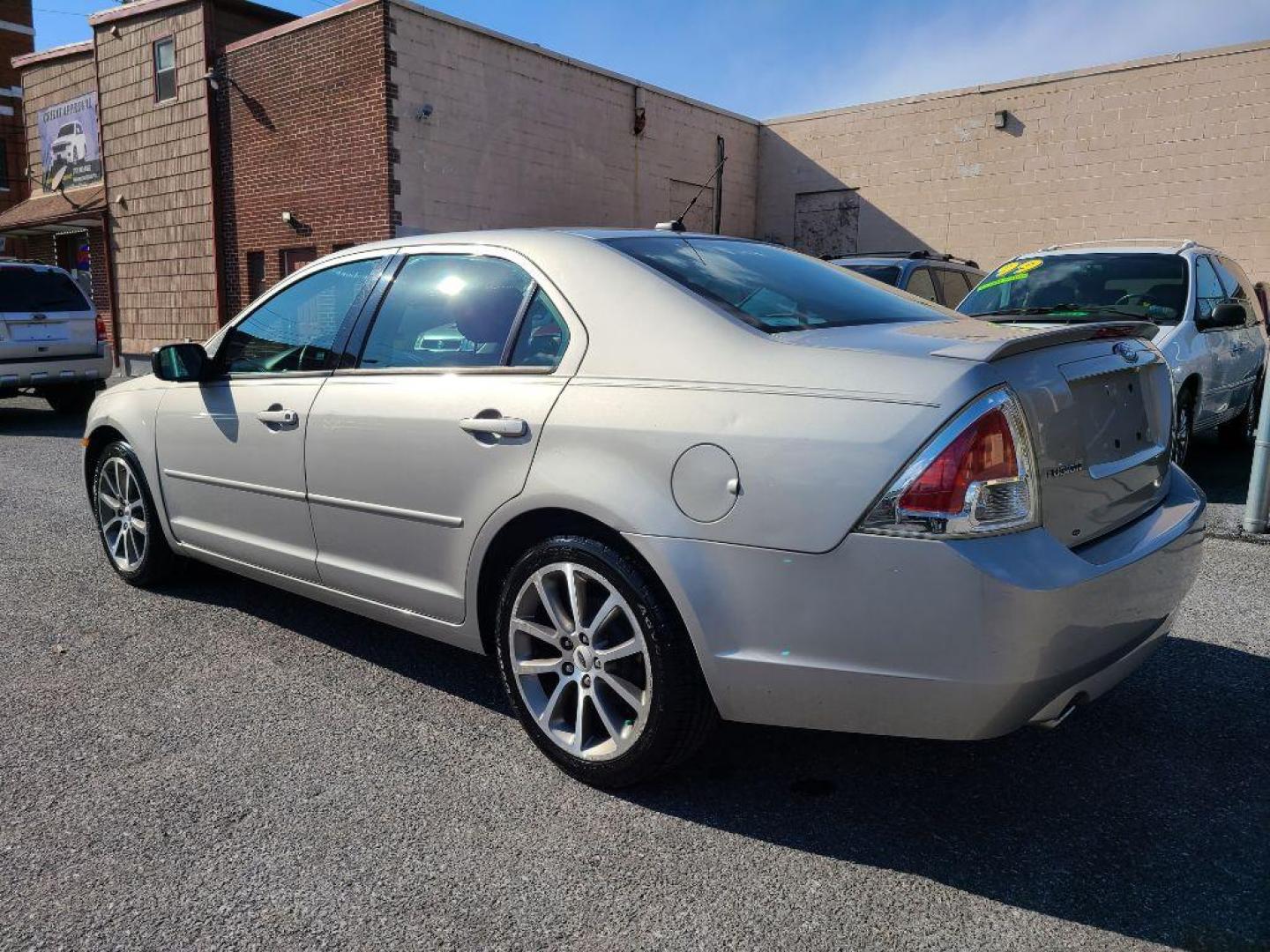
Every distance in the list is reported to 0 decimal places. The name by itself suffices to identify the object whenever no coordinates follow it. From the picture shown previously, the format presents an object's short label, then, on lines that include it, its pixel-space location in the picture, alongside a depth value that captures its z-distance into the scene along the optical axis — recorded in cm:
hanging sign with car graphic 2177
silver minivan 704
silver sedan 226
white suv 1137
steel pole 578
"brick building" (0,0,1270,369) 1496
